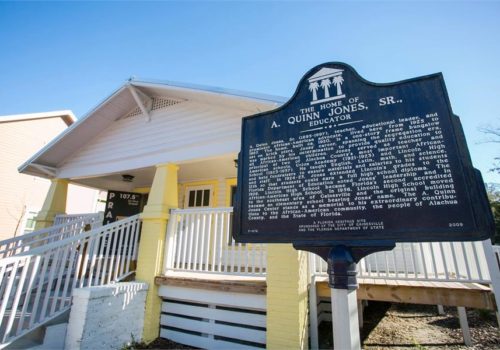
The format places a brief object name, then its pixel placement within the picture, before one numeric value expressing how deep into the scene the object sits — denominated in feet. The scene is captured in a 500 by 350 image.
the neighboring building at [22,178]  45.70
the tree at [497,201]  43.68
